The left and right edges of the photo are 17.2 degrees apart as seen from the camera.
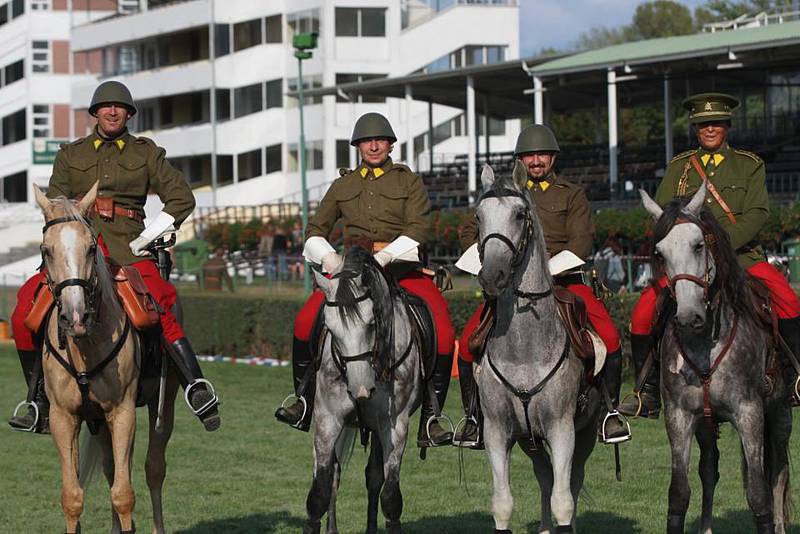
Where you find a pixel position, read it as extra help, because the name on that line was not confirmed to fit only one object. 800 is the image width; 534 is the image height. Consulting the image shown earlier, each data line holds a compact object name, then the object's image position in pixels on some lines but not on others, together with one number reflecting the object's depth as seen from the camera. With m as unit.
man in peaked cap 18.09
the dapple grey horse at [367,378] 16.58
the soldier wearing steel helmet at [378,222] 18.63
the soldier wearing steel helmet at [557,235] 17.77
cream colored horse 16.61
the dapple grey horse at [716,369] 16.65
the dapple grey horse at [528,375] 16.24
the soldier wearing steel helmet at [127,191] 18.56
